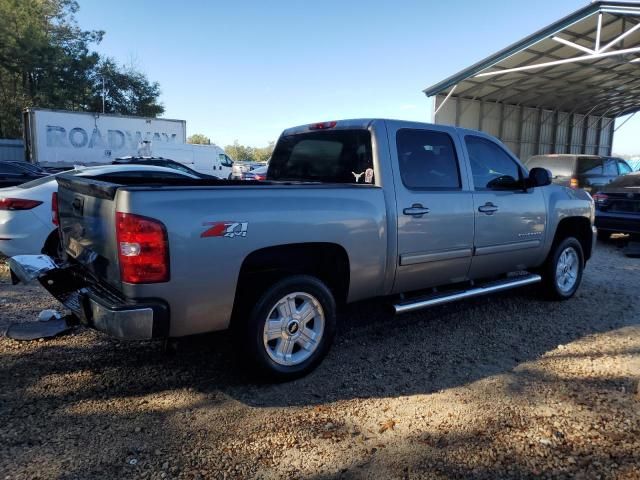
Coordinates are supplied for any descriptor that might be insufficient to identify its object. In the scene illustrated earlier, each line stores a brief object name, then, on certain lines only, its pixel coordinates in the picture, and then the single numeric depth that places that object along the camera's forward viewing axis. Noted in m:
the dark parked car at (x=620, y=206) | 8.94
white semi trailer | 22.03
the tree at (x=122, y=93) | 40.22
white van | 24.27
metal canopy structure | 16.69
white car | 5.80
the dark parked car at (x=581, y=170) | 12.11
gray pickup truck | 2.81
